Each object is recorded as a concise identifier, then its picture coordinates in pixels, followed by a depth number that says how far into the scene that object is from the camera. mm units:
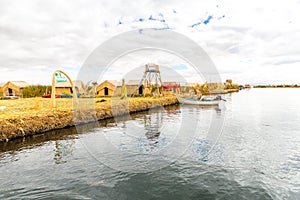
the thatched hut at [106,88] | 58572
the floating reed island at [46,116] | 17916
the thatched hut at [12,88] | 57381
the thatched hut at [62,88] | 56500
